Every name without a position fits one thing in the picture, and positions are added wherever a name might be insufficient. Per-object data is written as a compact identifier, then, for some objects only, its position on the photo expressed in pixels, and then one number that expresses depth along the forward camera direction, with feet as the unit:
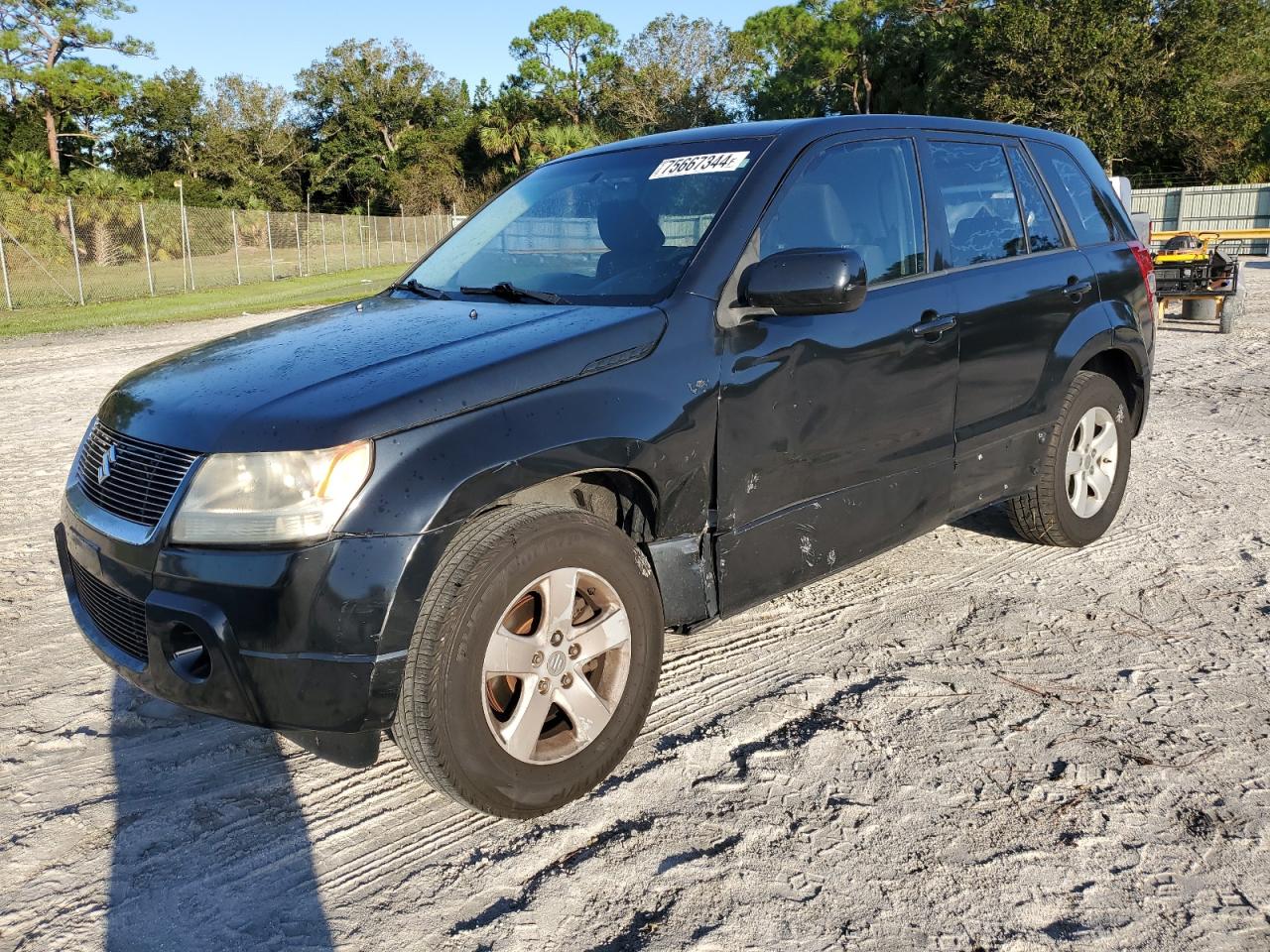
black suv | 8.21
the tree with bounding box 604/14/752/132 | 197.47
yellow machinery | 42.01
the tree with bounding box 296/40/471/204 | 201.36
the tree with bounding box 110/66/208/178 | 168.55
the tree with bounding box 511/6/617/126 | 215.51
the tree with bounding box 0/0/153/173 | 137.18
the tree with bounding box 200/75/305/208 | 178.40
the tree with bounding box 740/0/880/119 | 181.37
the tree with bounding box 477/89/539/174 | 197.16
